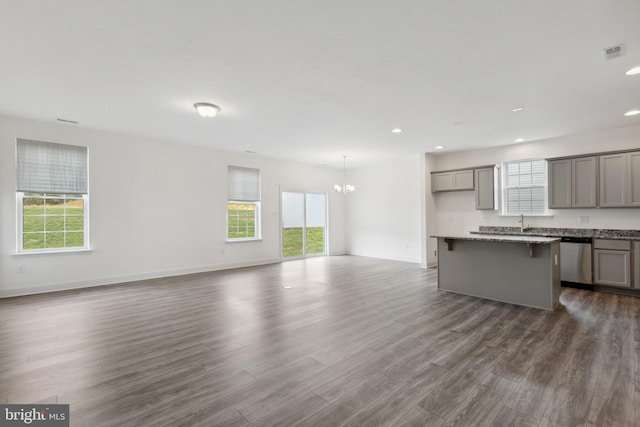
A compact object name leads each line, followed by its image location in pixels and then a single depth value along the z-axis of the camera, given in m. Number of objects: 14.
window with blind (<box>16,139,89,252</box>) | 4.86
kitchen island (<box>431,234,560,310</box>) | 4.02
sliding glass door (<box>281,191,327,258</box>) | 8.54
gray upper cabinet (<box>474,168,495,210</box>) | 6.52
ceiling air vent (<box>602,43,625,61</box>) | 2.73
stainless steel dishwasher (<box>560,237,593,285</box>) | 5.10
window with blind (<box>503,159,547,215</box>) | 6.07
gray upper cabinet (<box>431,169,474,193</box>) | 6.87
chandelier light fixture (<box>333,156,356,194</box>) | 8.12
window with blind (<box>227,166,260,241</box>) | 7.33
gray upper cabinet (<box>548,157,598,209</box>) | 5.32
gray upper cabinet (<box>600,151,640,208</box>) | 4.93
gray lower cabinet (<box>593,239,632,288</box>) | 4.75
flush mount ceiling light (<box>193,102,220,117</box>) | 4.06
